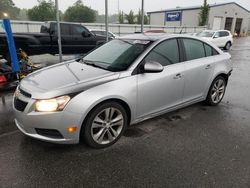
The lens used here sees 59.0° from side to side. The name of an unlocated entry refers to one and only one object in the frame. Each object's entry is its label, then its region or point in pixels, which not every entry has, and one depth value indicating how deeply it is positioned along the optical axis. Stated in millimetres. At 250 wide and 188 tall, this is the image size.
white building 37875
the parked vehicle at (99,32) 14974
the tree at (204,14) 34812
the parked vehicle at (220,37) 16703
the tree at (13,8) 52562
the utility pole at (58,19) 7426
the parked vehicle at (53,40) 8305
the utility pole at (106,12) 8175
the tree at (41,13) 49781
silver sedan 2715
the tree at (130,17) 51750
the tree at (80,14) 59781
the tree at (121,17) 52694
